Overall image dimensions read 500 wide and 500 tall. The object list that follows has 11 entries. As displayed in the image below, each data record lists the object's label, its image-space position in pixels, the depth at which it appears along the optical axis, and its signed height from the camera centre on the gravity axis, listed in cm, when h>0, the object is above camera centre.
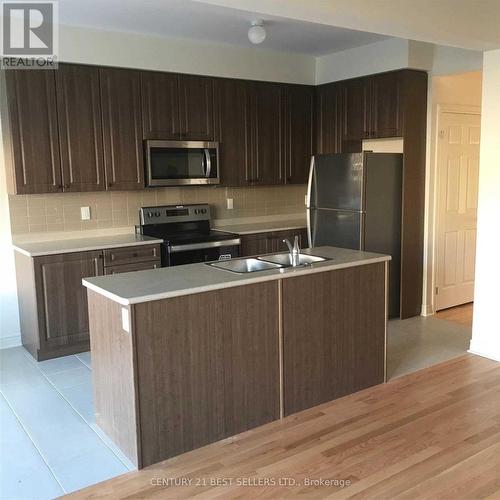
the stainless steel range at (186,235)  469 -58
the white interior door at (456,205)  534 -38
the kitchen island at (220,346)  267 -96
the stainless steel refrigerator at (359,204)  488 -32
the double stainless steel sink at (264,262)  339 -58
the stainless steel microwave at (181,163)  479 +9
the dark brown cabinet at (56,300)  412 -97
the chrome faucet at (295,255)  342 -53
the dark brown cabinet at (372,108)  503 +60
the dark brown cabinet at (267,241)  516 -68
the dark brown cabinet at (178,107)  472 +60
